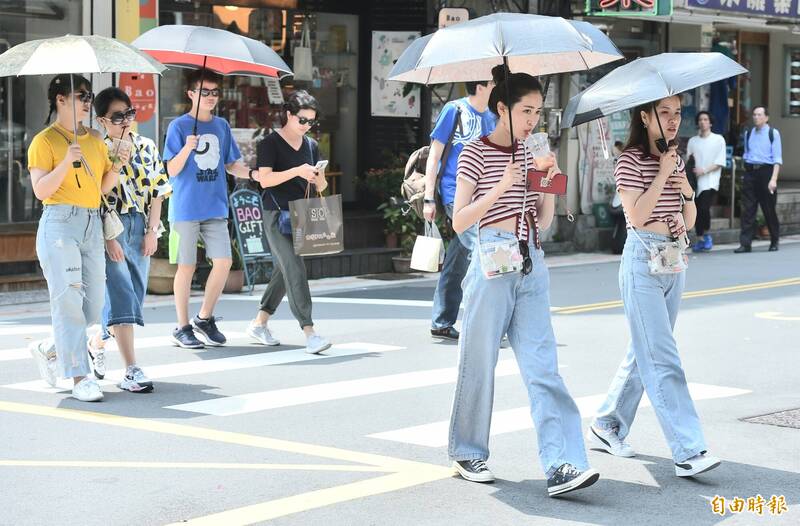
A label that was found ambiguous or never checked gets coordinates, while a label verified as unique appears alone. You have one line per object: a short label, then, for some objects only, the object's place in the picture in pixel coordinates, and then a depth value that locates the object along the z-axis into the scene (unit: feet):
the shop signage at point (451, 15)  54.19
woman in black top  32.86
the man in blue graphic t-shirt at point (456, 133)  33.30
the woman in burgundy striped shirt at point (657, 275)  21.57
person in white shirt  65.00
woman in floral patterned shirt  28.37
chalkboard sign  46.60
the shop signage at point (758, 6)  65.92
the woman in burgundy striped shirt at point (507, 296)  20.54
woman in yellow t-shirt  26.32
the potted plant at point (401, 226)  53.93
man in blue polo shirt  63.00
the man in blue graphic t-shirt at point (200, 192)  33.42
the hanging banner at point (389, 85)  57.98
